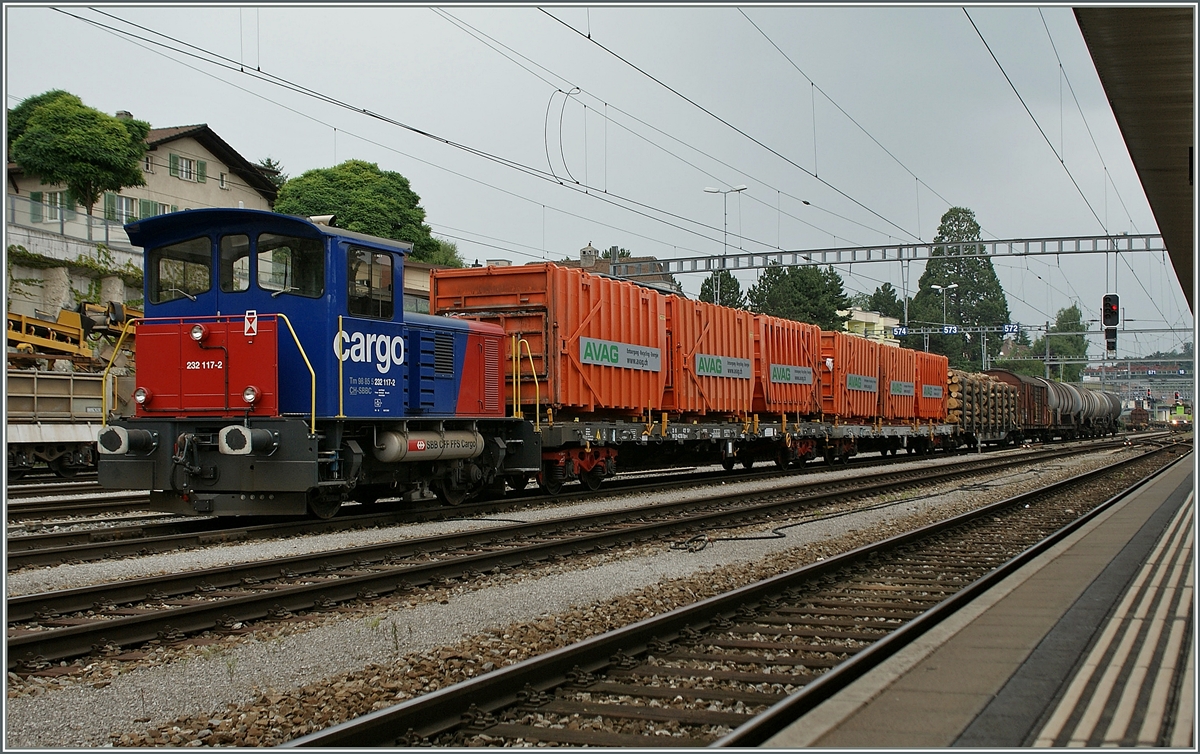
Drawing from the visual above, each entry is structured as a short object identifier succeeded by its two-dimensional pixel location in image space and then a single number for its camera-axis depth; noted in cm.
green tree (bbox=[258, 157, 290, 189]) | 7235
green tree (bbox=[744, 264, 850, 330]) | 6994
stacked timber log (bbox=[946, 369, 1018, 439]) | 3734
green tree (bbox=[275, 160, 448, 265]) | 5500
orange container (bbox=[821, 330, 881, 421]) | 2645
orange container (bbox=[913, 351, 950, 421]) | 3416
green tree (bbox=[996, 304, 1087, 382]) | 12704
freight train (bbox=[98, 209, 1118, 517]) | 1088
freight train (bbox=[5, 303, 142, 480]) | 2078
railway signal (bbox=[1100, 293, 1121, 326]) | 2903
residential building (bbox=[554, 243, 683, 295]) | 5331
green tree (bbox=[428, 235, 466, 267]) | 6474
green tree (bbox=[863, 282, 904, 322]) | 11462
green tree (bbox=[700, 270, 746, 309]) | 7256
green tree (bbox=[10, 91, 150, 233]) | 4062
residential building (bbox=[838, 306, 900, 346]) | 8535
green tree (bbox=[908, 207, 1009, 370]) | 11306
